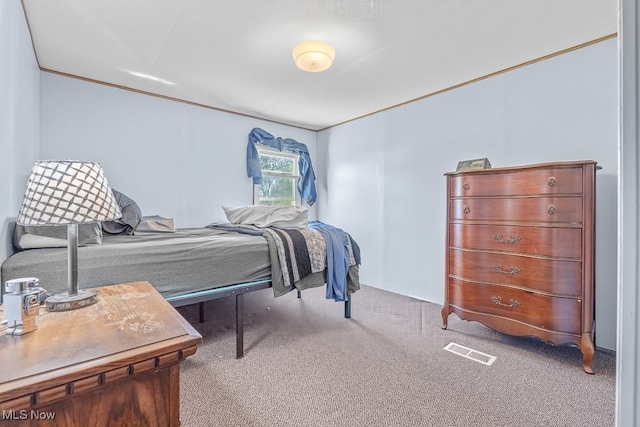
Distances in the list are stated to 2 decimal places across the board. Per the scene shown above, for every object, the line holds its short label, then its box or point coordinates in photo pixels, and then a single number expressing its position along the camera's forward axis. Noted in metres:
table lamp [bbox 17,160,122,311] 0.95
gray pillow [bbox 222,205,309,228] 2.75
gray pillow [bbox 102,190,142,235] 2.37
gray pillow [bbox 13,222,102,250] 1.63
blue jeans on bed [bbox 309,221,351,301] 2.53
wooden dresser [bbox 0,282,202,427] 0.57
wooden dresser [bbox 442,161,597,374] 1.89
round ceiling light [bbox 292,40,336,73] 2.17
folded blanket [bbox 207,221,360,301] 2.31
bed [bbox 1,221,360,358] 1.50
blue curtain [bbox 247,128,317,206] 3.94
